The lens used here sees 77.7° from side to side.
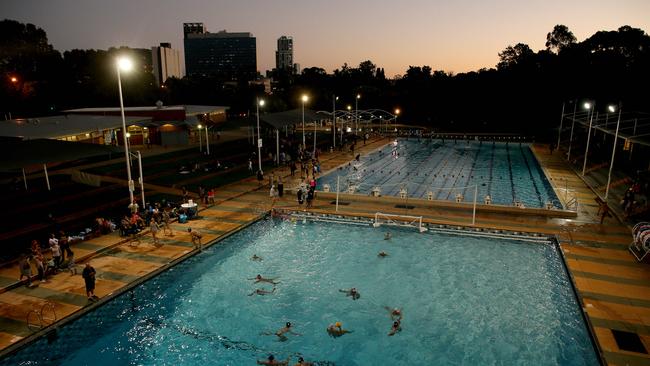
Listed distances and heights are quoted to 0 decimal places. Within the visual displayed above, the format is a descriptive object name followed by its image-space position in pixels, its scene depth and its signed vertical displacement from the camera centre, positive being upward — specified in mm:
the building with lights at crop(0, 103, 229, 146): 30781 -2227
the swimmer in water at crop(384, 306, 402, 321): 12812 -6691
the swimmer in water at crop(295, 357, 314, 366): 10108 -6461
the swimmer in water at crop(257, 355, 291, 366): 10281 -6608
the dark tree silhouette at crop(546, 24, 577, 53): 82938 +13217
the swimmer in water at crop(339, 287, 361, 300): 14109 -6638
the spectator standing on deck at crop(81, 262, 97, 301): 12242 -5403
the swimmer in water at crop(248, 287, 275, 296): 14266 -6645
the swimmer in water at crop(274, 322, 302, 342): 11766 -6705
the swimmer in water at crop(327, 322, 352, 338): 12039 -6721
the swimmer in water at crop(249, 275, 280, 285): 14977 -6532
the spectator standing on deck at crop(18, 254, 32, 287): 13120 -5399
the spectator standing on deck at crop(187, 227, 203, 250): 16828 -5675
